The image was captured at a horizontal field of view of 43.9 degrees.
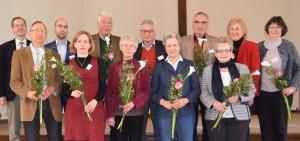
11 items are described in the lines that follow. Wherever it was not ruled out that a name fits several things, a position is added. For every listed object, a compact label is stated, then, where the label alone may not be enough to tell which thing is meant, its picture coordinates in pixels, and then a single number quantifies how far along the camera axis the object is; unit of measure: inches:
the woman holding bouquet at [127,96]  137.2
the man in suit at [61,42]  171.8
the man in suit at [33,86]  145.3
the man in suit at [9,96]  165.6
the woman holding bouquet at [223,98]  133.4
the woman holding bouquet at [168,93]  140.0
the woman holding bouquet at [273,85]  159.3
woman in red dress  135.6
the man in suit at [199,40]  165.0
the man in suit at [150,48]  164.4
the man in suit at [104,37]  168.7
